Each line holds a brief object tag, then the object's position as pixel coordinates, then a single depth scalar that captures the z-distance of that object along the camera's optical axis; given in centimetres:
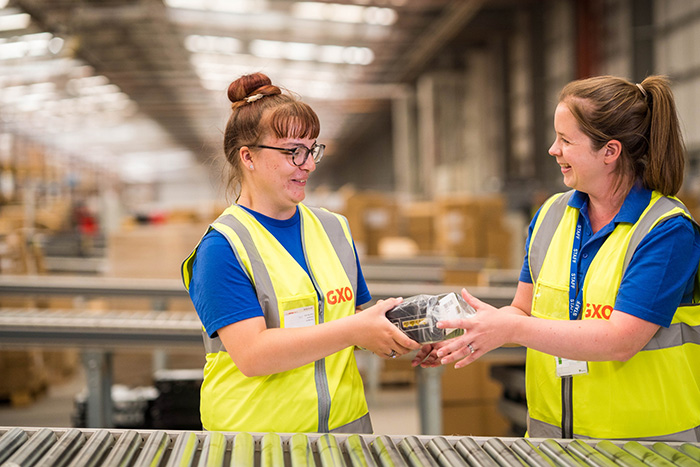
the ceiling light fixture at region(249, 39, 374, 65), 1301
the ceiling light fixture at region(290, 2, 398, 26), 1102
